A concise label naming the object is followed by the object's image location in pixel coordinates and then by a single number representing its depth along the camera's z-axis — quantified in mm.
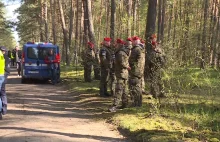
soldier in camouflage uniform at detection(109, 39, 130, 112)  10766
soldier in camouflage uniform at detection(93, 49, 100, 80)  18656
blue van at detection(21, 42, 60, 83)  19406
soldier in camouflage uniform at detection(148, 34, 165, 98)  10612
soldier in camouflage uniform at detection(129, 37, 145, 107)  10688
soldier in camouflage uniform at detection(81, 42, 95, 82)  18438
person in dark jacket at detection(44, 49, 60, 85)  19578
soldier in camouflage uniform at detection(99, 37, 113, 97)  13555
